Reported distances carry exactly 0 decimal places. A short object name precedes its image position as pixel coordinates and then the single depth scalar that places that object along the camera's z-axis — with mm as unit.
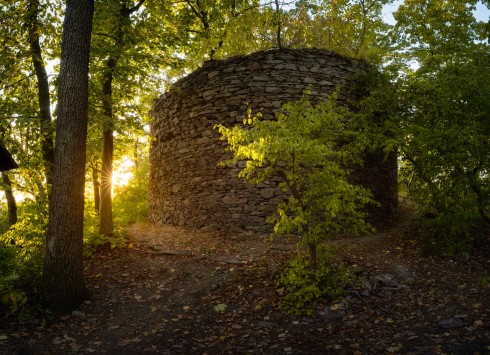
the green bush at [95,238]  6336
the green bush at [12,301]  4039
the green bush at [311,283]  4469
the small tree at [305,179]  4180
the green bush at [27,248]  4750
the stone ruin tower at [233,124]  7801
